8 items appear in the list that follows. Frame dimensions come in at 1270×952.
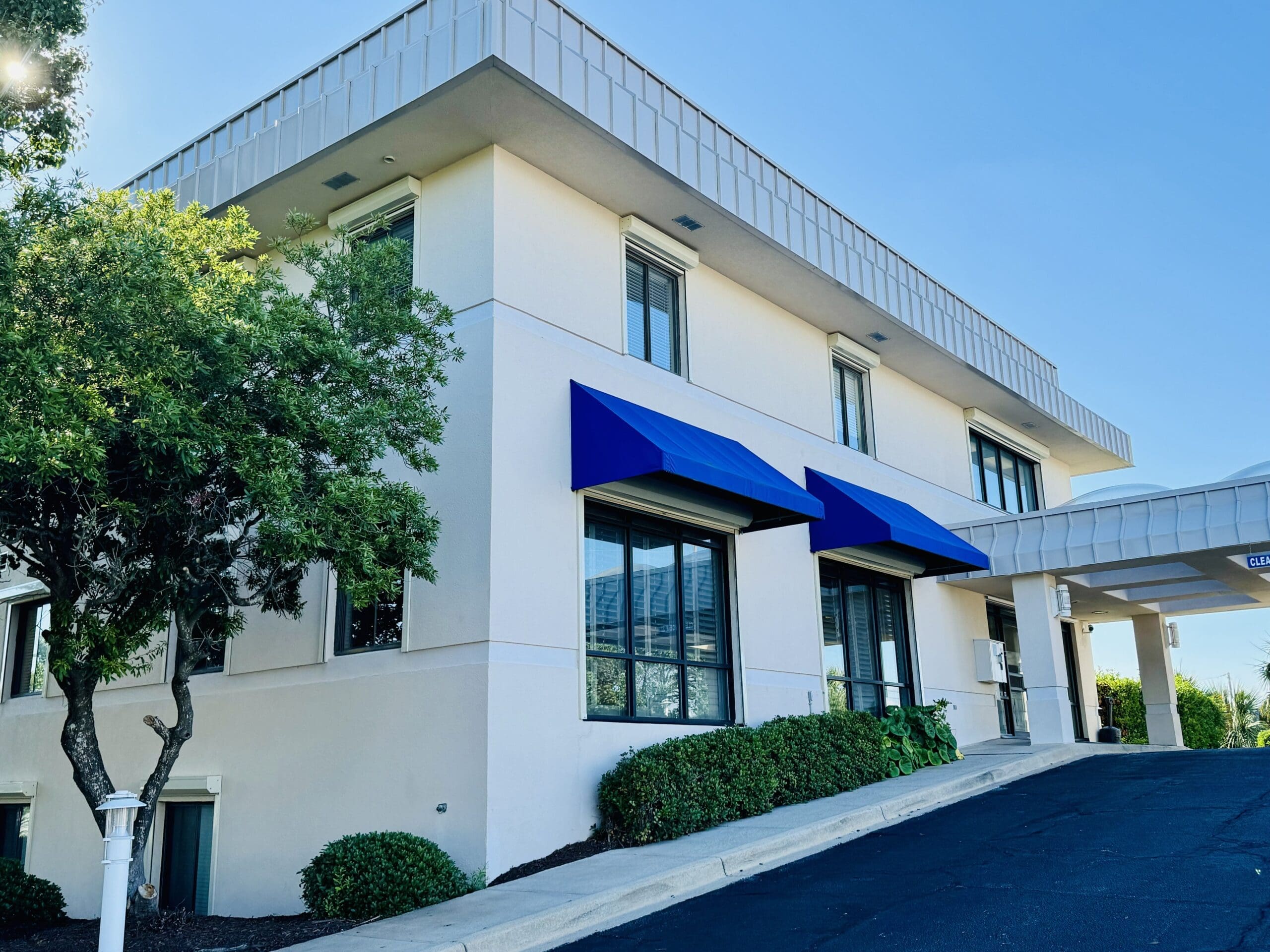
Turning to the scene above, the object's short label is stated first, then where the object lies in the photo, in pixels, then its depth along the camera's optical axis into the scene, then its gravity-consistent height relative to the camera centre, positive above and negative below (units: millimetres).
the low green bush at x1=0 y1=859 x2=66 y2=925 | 11266 -1462
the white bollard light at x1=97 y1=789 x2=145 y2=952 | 7625 -785
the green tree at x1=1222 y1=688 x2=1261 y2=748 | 29703 -38
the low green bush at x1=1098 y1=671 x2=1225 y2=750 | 25516 +163
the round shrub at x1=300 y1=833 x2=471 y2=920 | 9430 -1129
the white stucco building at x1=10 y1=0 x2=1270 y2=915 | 11414 +2581
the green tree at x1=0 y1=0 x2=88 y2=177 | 13234 +8176
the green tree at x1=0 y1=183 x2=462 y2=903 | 8344 +2414
